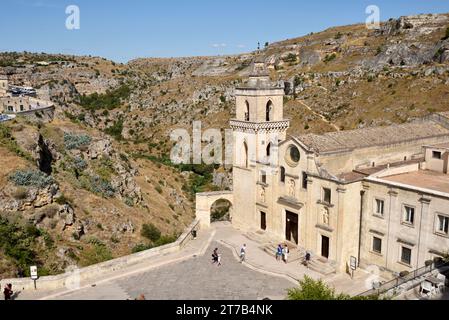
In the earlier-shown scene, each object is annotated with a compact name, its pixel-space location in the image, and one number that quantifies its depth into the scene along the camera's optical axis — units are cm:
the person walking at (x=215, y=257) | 2634
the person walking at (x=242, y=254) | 2673
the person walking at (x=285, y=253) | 2631
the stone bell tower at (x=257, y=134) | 2958
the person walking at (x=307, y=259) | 2597
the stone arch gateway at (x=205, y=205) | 3241
